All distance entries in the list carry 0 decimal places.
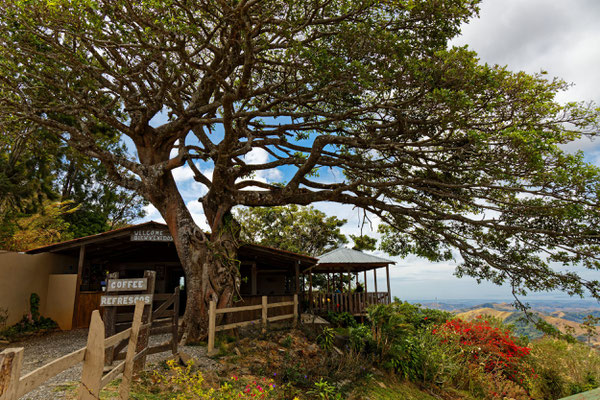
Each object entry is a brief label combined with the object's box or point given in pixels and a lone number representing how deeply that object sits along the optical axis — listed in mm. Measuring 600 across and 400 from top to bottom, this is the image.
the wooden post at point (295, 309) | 13188
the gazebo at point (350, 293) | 18422
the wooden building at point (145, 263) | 14312
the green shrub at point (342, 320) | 16172
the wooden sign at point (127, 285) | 7473
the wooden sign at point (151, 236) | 13643
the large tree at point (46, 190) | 13828
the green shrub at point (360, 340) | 10352
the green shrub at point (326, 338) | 10823
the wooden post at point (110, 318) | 7469
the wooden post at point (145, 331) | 6641
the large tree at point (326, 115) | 7766
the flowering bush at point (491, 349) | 10562
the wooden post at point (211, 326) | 9008
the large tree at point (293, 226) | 30453
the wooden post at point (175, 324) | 8305
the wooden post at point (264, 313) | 10938
